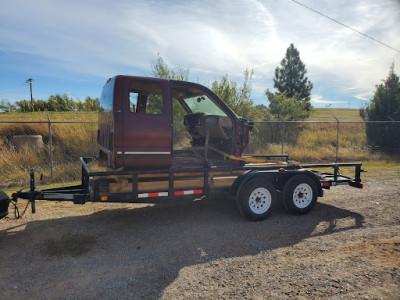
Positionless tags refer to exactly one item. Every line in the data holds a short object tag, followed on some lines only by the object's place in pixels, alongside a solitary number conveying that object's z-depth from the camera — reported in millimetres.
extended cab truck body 4695
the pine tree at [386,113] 16672
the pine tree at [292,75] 35281
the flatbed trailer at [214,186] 4723
